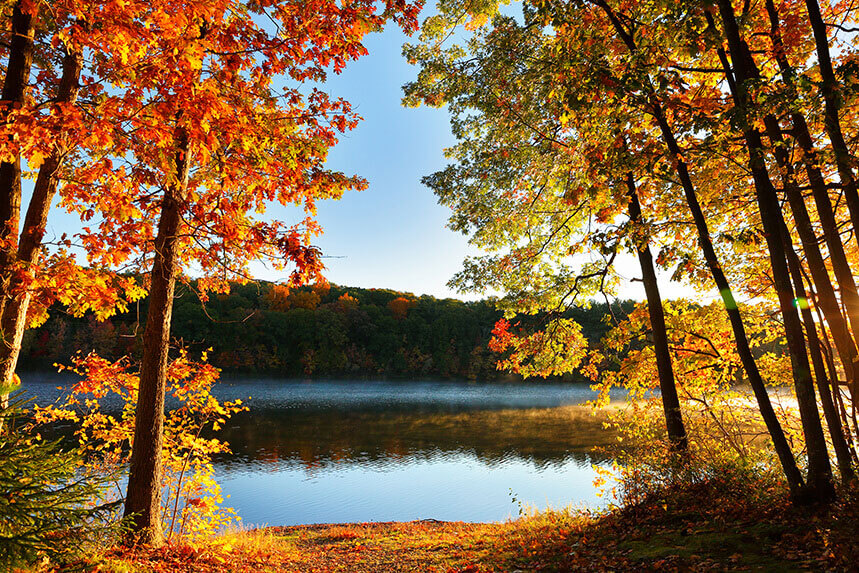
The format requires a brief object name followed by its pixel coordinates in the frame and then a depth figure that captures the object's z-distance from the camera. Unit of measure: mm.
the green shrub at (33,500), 2758
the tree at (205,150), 4566
